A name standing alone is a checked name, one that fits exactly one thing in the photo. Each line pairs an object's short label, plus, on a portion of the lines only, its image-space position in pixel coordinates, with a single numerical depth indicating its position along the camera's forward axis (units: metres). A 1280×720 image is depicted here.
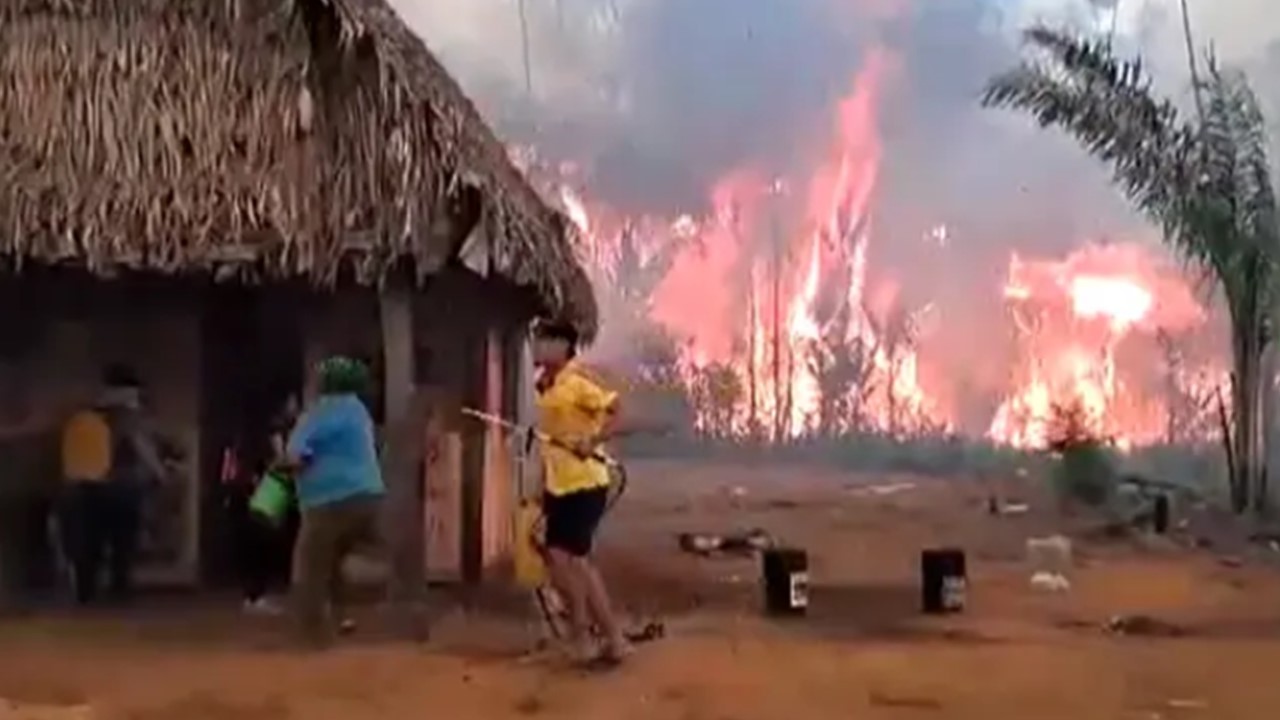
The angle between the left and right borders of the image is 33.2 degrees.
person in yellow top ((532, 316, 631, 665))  9.07
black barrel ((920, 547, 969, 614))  12.26
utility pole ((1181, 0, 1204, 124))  19.98
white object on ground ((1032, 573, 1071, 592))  14.16
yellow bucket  10.90
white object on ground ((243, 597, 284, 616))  11.74
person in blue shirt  9.84
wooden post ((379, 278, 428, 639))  11.04
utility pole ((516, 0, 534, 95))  28.80
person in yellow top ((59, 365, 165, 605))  12.02
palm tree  18.80
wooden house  10.90
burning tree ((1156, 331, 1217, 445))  25.83
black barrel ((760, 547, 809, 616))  11.84
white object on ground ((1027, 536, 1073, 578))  15.78
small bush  21.33
